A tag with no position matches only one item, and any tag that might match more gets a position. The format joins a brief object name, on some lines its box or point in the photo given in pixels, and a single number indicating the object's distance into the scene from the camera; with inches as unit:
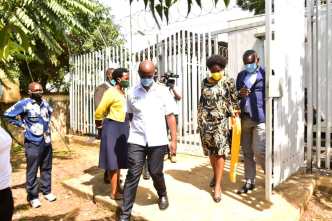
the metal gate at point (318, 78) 206.5
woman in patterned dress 178.1
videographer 255.4
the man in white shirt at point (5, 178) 116.9
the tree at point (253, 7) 732.0
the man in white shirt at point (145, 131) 166.1
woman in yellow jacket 190.9
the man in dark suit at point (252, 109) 179.6
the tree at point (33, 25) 54.8
